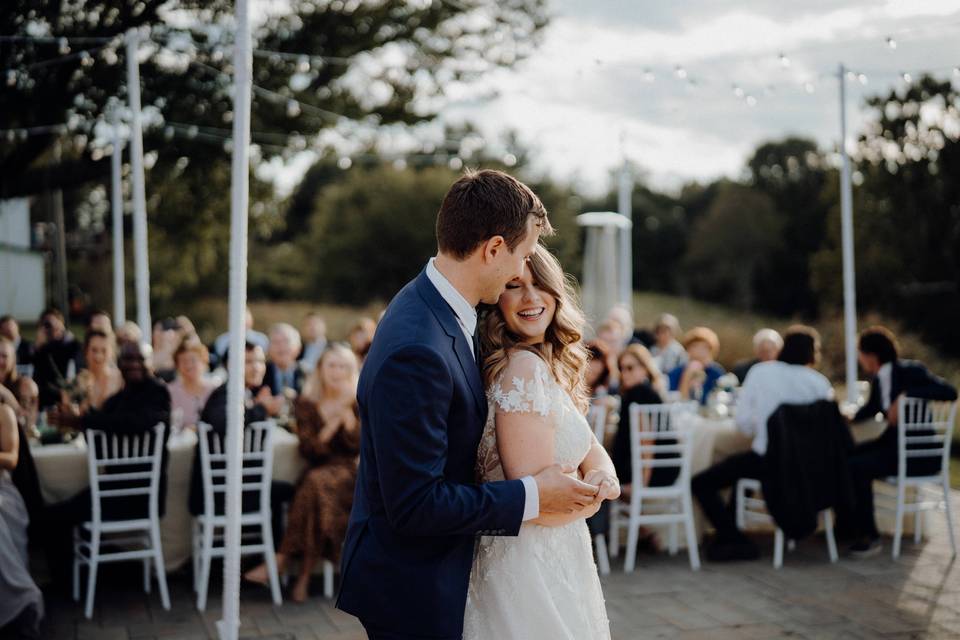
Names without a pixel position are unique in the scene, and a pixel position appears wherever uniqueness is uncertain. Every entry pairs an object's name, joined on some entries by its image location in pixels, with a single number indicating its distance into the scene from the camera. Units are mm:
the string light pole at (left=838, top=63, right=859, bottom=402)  7961
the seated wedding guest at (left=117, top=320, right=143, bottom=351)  7219
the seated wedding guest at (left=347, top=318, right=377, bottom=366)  7836
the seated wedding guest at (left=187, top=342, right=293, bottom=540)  5145
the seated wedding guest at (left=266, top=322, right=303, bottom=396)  7184
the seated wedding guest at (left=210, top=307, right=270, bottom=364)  8148
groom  1739
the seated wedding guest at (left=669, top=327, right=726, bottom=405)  7586
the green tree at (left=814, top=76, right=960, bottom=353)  22688
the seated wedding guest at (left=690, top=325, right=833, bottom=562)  5832
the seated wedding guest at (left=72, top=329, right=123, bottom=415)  5999
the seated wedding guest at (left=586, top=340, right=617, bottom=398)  6273
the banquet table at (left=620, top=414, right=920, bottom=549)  6281
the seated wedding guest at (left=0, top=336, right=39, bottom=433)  5652
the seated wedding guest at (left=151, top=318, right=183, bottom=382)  8172
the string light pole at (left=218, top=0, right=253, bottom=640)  3525
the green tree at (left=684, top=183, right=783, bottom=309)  31078
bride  1968
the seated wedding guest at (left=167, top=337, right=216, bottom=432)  6227
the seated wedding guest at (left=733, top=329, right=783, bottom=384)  6949
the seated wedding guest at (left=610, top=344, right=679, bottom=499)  5816
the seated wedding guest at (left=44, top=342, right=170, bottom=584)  4938
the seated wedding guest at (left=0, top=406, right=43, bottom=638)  4254
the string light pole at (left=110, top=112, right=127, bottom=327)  9508
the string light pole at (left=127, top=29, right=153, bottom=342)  7766
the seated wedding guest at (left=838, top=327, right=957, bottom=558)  5996
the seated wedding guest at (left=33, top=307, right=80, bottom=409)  7996
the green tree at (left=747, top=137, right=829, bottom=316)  30844
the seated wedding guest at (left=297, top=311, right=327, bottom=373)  8938
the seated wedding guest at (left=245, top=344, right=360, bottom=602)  5168
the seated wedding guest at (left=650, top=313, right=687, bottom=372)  8766
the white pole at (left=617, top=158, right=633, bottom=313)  11674
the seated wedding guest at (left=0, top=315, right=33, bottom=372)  8266
